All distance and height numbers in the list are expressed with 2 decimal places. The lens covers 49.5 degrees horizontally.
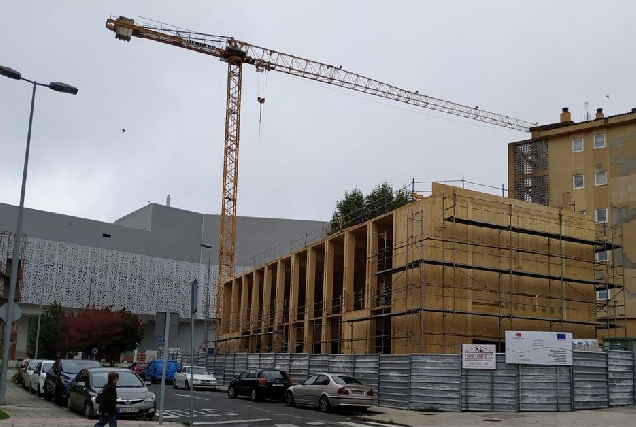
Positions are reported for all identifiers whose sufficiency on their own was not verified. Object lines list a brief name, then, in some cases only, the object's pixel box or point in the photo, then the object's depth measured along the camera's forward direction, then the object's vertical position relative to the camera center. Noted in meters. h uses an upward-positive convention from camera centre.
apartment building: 45.00 +11.65
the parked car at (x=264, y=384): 29.09 -2.38
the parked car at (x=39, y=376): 28.20 -2.30
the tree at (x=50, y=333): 68.12 -1.31
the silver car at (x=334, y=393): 23.77 -2.19
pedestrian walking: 13.62 -1.60
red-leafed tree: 65.12 -0.92
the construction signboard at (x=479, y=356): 24.33 -0.77
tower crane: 68.19 +26.04
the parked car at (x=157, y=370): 43.72 -2.93
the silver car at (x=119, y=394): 18.61 -1.99
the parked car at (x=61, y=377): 24.05 -2.02
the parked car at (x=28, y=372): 30.83 -2.39
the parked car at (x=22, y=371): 34.25 -2.61
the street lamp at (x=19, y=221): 21.41 +3.20
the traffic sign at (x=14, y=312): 21.25 +0.20
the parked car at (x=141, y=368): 48.85 -3.22
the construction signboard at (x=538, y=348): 24.45 -0.41
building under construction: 29.17 +2.68
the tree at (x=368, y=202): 60.41 +11.49
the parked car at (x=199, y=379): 38.03 -2.98
